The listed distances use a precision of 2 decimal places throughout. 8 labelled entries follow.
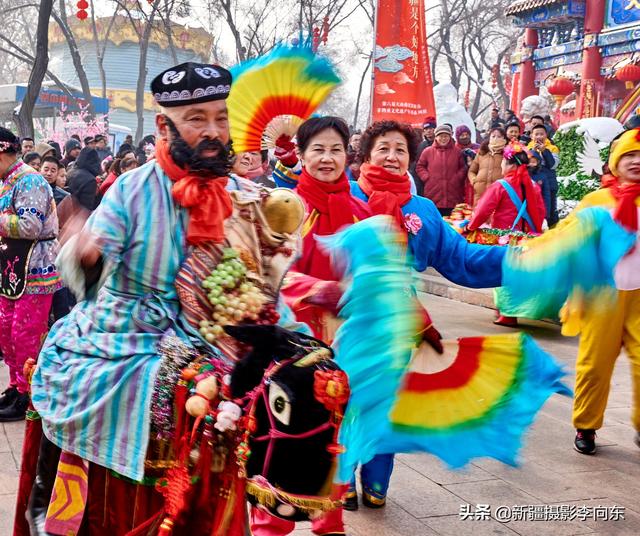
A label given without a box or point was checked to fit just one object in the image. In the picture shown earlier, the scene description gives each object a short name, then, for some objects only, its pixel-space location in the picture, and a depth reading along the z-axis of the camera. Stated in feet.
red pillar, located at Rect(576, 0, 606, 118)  70.33
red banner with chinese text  45.29
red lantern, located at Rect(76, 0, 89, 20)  72.69
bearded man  7.82
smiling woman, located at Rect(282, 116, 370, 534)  11.89
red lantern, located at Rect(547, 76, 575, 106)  74.33
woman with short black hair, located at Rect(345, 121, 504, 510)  11.47
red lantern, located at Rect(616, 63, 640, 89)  65.57
